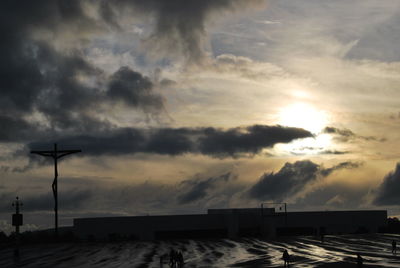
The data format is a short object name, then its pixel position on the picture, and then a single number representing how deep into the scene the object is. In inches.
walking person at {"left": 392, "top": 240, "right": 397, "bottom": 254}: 3269.2
